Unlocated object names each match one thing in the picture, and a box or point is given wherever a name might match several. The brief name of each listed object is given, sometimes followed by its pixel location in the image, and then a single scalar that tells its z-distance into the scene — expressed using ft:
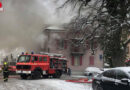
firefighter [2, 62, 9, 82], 62.98
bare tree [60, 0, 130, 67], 66.35
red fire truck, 71.62
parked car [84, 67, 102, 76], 108.79
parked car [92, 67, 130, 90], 30.82
